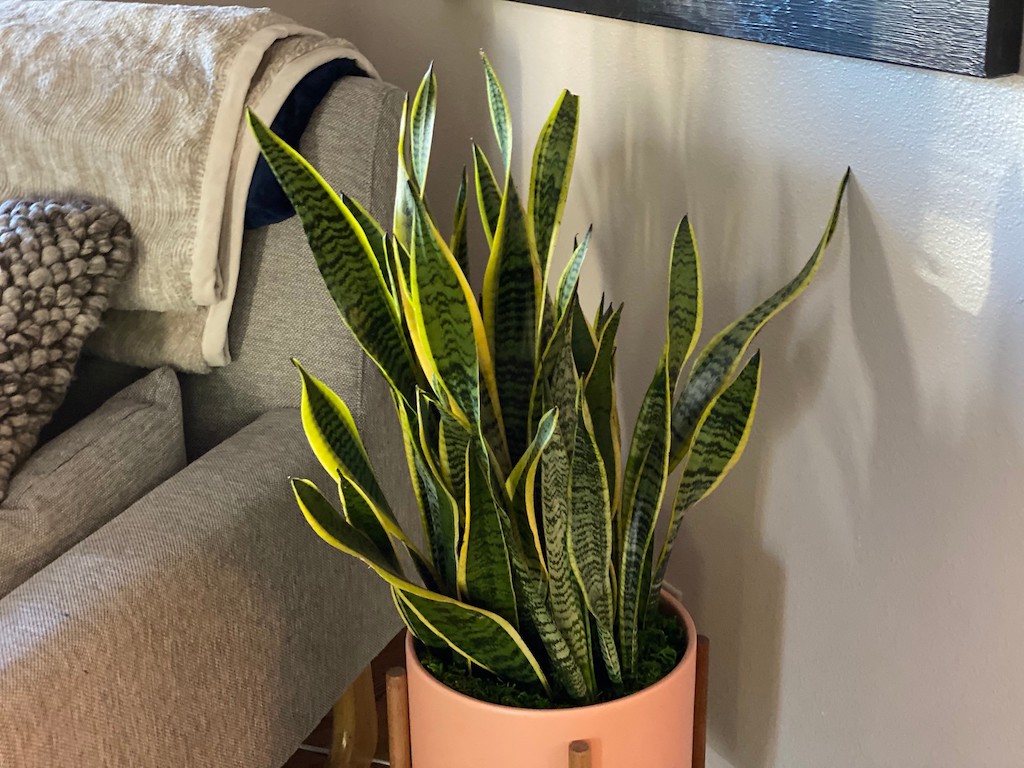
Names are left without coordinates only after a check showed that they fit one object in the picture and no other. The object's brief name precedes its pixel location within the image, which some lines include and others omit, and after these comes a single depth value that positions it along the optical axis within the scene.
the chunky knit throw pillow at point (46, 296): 1.03
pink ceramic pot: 0.84
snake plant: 0.81
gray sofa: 0.80
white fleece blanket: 1.10
